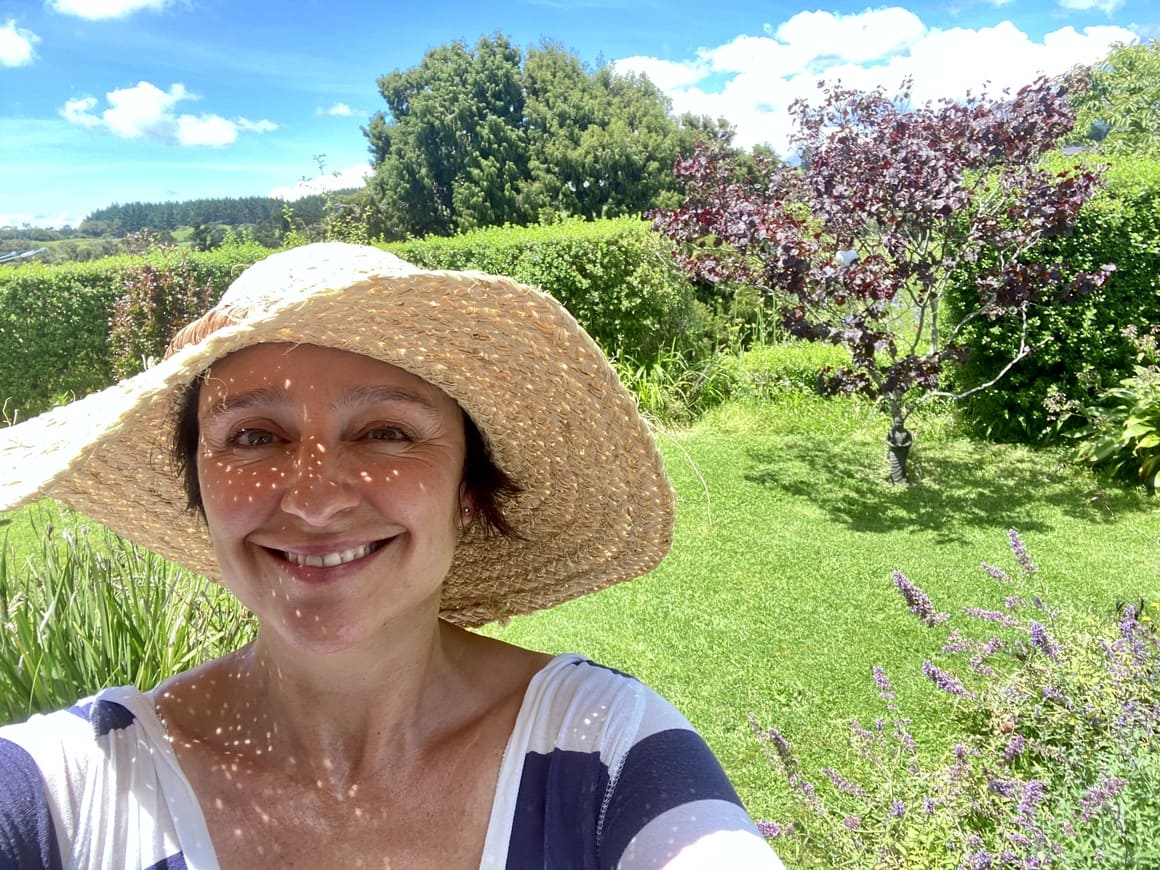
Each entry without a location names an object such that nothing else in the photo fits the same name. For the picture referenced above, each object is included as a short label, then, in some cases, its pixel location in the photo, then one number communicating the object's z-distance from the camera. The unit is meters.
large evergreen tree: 34.44
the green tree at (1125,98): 27.62
